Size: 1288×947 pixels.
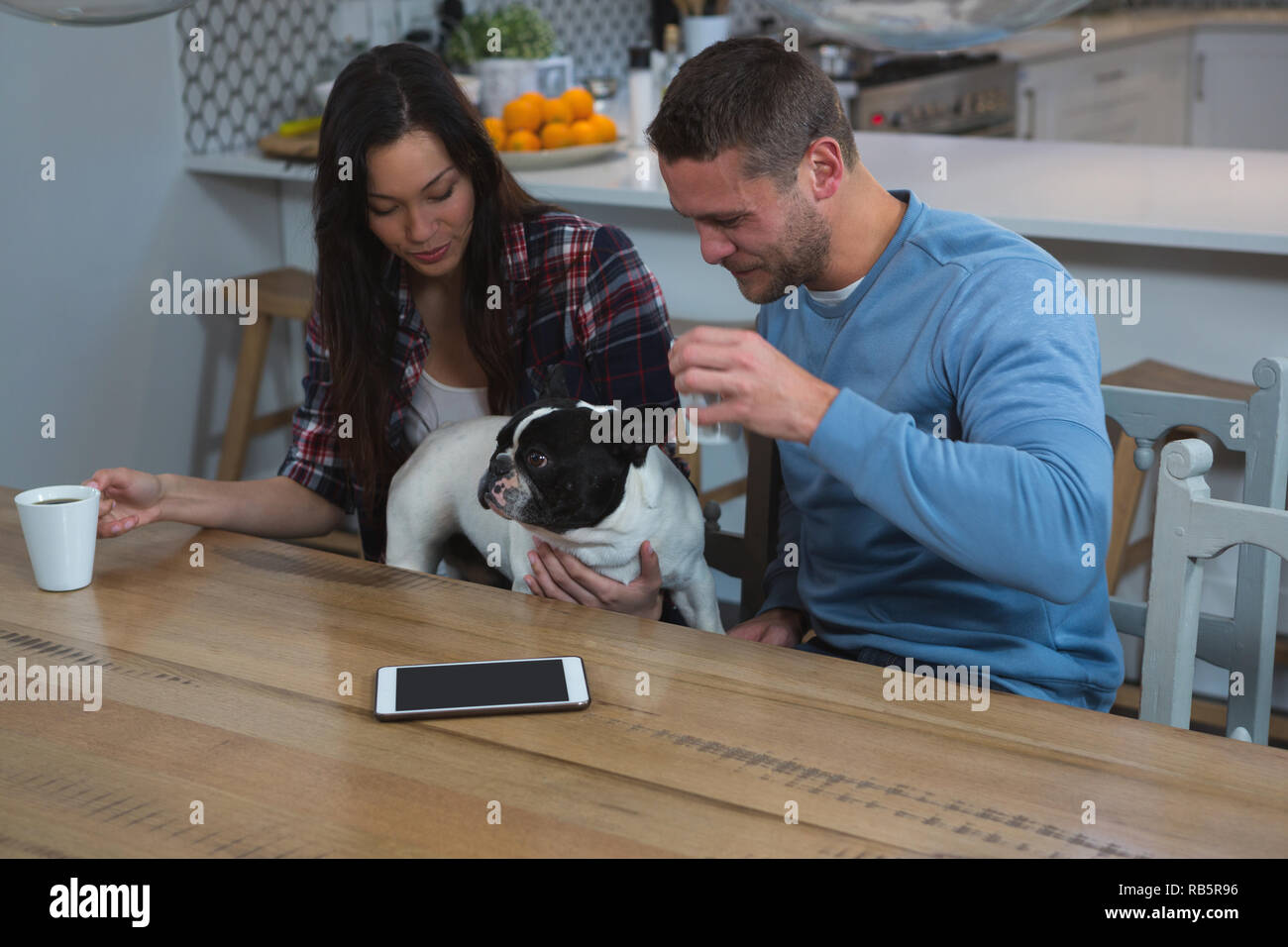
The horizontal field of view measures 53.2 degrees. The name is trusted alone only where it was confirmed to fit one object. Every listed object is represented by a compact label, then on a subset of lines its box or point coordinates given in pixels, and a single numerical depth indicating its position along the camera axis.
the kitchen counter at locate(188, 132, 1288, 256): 2.10
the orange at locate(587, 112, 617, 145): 2.86
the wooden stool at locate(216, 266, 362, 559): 2.93
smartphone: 0.97
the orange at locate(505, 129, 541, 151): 2.77
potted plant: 3.11
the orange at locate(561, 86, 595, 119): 2.84
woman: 1.53
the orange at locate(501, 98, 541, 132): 2.81
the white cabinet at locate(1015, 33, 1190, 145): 4.37
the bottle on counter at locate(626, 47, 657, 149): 2.97
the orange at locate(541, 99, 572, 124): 2.84
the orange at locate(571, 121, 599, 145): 2.82
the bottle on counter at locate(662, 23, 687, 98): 3.04
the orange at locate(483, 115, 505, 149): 2.86
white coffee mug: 1.19
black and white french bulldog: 1.26
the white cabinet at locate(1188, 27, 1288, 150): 4.61
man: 1.03
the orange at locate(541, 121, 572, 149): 2.80
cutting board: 2.91
